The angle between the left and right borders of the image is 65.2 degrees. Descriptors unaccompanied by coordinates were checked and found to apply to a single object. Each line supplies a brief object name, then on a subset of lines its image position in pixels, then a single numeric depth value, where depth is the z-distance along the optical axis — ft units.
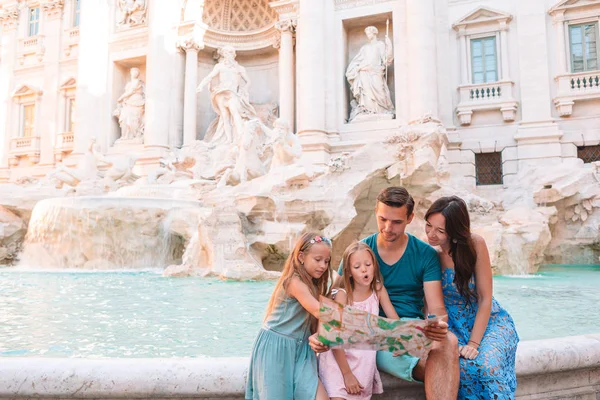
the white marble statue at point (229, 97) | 47.73
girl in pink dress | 5.88
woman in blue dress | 6.26
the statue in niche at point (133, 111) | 55.62
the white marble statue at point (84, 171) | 42.86
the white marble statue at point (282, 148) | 29.60
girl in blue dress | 5.80
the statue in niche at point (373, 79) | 44.57
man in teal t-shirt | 6.20
